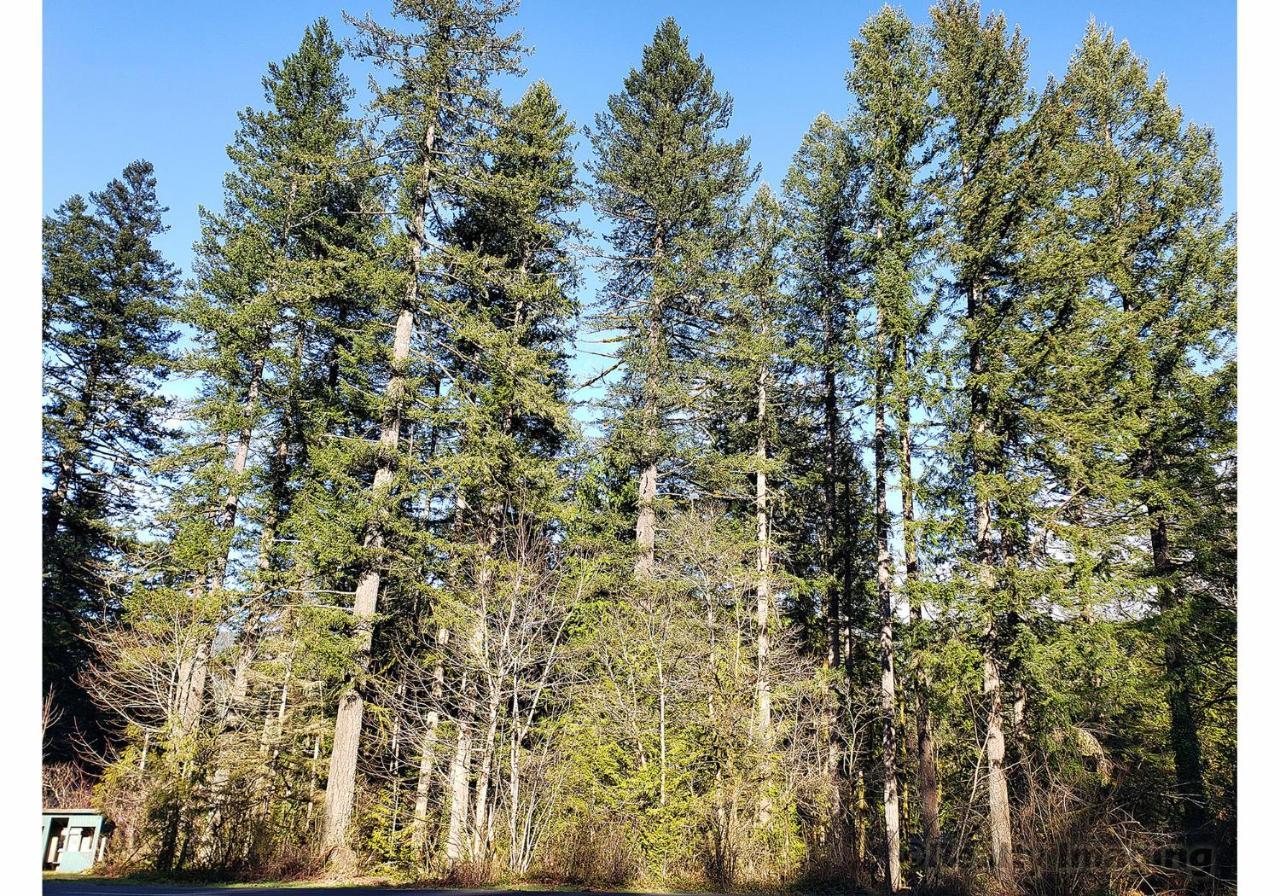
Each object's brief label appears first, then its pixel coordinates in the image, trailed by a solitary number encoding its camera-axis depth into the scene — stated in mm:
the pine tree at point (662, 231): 17547
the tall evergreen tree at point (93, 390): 20547
